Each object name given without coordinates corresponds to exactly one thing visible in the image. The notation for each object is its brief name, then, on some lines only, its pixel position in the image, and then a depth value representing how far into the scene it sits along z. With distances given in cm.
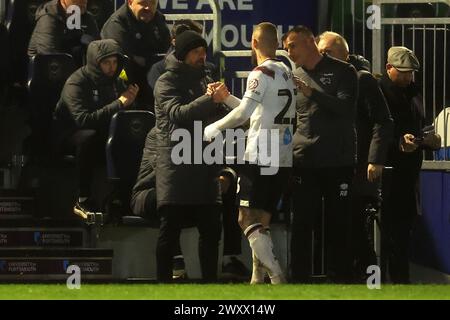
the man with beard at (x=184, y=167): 1420
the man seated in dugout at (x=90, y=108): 1557
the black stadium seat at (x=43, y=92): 1612
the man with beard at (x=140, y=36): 1638
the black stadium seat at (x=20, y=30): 1691
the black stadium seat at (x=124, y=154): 1553
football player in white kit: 1388
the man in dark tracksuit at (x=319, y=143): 1421
